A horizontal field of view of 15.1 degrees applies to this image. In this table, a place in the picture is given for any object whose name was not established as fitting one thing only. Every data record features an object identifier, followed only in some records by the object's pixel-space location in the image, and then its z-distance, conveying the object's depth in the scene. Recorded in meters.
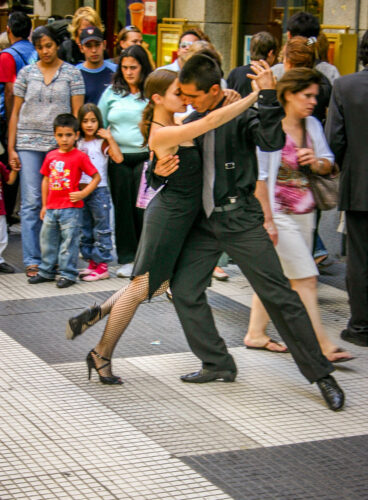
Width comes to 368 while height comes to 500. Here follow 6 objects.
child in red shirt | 11.08
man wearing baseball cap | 12.03
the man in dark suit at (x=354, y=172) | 9.01
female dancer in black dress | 7.60
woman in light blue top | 11.37
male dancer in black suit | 7.30
